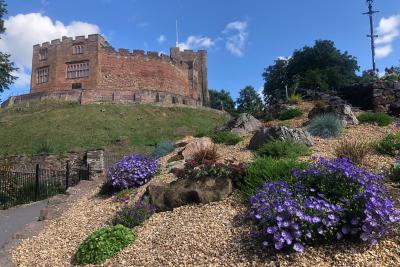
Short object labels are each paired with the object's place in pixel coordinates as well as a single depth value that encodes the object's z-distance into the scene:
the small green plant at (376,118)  12.42
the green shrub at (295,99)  17.48
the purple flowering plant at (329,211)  4.48
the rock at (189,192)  6.81
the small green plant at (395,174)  6.27
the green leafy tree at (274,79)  48.89
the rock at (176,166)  8.70
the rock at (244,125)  13.84
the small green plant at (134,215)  6.83
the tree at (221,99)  69.81
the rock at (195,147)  10.97
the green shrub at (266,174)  6.42
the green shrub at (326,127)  11.15
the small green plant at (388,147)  8.49
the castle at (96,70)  47.96
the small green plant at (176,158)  11.13
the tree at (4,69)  18.97
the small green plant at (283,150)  8.65
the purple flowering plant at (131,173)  9.45
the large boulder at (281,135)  9.98
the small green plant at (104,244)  5.93
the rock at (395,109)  14.46
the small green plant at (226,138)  12.09
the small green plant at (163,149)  13.37
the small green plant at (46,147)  24.65
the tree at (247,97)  65.19
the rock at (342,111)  12.66
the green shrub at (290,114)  15.33
